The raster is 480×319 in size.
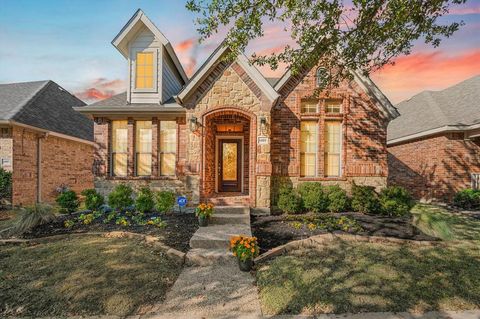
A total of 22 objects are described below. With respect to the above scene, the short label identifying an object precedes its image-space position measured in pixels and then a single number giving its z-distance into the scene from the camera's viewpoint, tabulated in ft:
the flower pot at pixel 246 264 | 15.25
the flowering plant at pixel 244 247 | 15.11
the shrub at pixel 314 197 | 27.89
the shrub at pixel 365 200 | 28.02
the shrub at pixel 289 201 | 27.86
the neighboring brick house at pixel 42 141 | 35.27
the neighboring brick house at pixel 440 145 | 37.86
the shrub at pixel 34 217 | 22.49
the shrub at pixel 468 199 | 34.76
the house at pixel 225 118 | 27.99
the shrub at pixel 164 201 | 26.84
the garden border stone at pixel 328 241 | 17.05
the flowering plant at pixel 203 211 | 22.88
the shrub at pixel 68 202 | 27.81
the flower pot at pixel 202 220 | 22.81
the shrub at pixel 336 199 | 28.00
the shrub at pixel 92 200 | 28.73
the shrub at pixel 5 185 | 34.01
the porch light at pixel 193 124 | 28.14
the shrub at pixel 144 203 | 27.43
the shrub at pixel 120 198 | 28.63
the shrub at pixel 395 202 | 27.12
